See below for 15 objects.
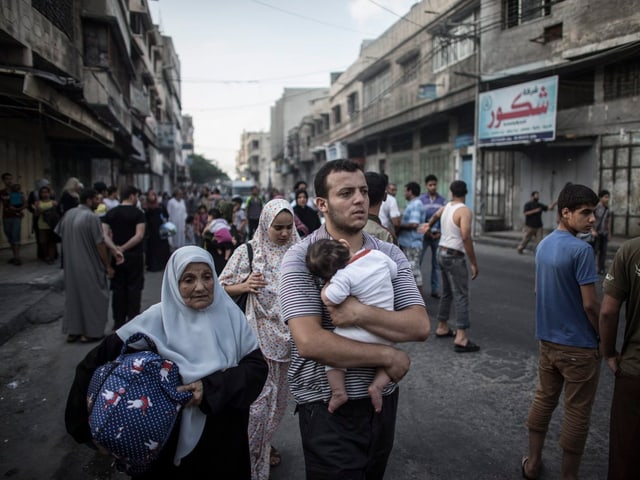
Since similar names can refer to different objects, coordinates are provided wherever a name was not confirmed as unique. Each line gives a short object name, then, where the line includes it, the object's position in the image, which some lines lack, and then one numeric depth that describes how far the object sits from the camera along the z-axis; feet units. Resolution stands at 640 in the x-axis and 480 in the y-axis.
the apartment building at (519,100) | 43.42
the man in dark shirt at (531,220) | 43.88
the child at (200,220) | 39.04
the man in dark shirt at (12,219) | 33.50
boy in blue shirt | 9.36
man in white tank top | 17.67
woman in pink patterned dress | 10.34
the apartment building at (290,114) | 187.93
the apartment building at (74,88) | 28.30
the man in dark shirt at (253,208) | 41.75
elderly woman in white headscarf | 6.66
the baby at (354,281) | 5.96
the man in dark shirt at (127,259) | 20.81
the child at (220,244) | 17.78
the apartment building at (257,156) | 279.69
